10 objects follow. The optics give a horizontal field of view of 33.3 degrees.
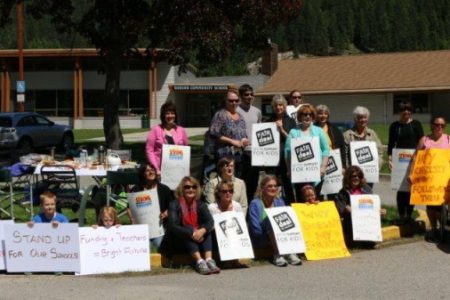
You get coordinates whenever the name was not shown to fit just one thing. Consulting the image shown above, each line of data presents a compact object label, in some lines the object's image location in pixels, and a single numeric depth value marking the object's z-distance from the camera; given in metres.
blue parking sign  34.34
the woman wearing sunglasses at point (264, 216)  8.99
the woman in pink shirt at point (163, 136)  10.05
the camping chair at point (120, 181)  10.30
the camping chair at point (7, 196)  10.89
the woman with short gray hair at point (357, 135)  10.73
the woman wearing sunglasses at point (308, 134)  9.84
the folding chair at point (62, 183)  11.88
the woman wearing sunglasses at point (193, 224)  8.49
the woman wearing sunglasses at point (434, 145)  10.27
